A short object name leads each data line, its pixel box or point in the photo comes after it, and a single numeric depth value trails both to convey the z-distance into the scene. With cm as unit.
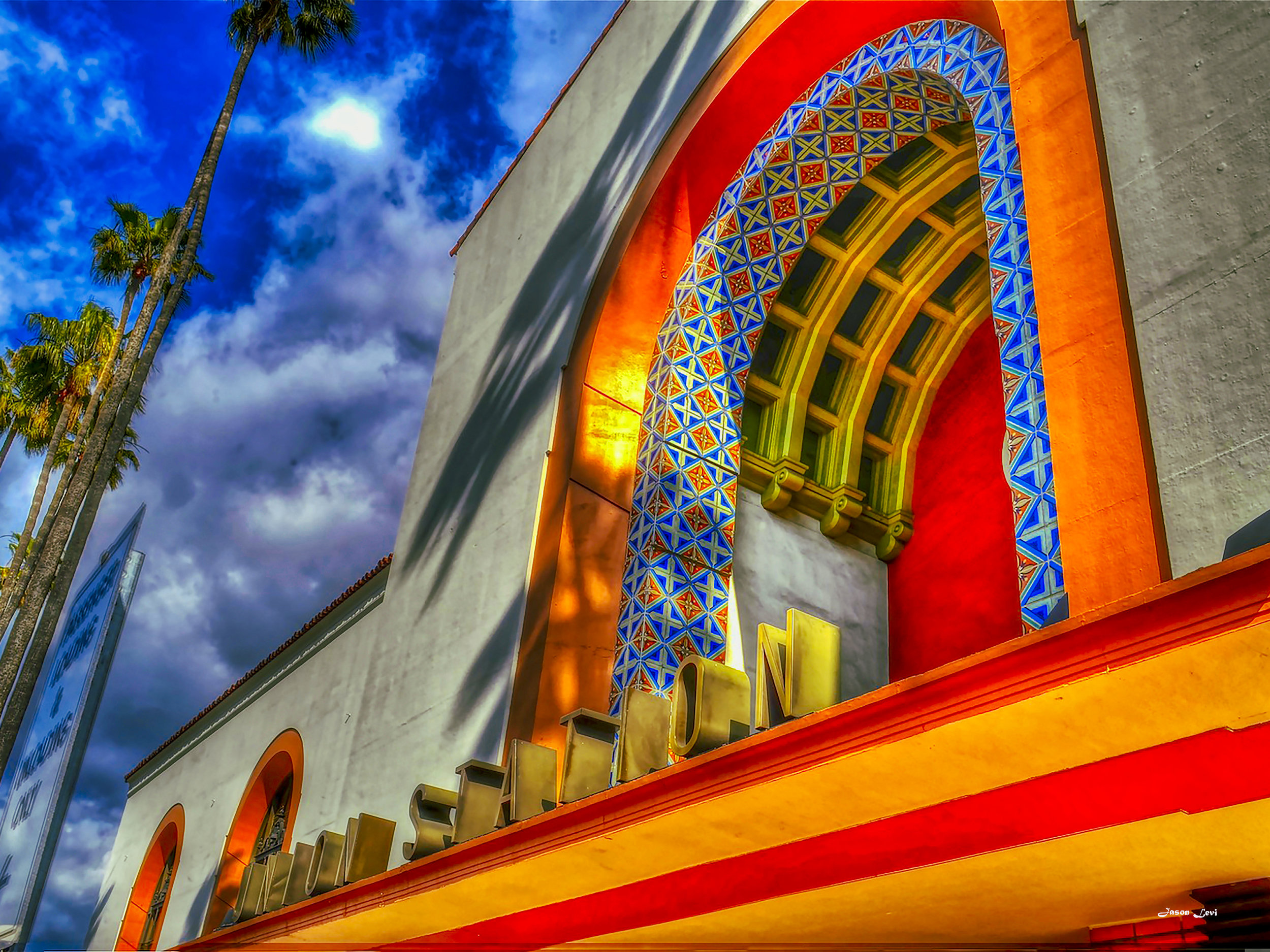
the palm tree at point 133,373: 1282
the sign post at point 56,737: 1059
